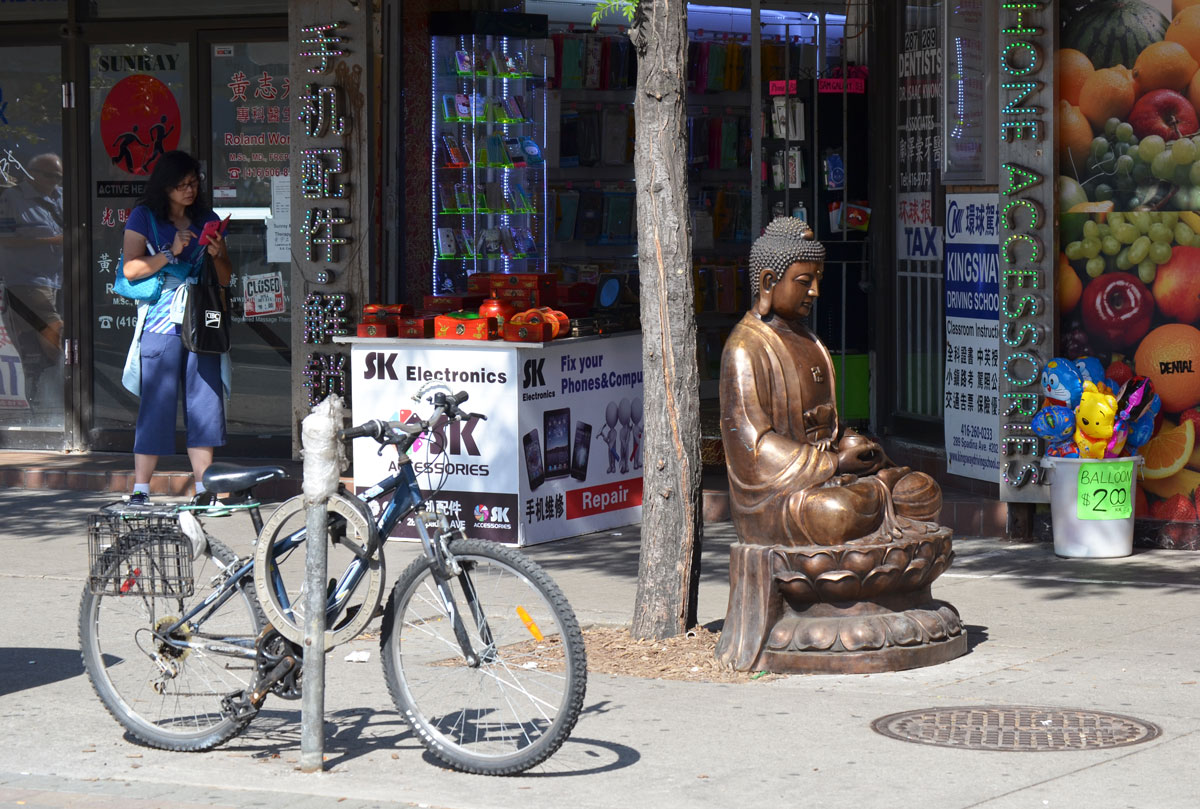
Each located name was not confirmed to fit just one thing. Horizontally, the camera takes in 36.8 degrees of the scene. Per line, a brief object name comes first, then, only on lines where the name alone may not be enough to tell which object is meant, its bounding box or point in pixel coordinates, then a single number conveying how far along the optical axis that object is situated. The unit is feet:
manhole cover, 19.90
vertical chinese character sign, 38.40
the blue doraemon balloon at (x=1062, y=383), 31.32
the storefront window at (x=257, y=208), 41.14
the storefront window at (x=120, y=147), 42.04
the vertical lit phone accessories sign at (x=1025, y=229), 31.53
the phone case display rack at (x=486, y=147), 39.91
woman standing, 30.48
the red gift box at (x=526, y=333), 32.24
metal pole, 18.97
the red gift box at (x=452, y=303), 34.71
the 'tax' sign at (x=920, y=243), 38.09
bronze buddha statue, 23.20
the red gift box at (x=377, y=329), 33.63
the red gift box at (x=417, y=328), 33.42
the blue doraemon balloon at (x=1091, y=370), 31.65
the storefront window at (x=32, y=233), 43.34
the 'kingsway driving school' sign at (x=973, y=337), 35.19
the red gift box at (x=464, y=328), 32.71
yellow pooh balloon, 30.91
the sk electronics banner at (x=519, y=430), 32.42
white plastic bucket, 31.35
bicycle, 18.78
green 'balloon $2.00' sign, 31.09
